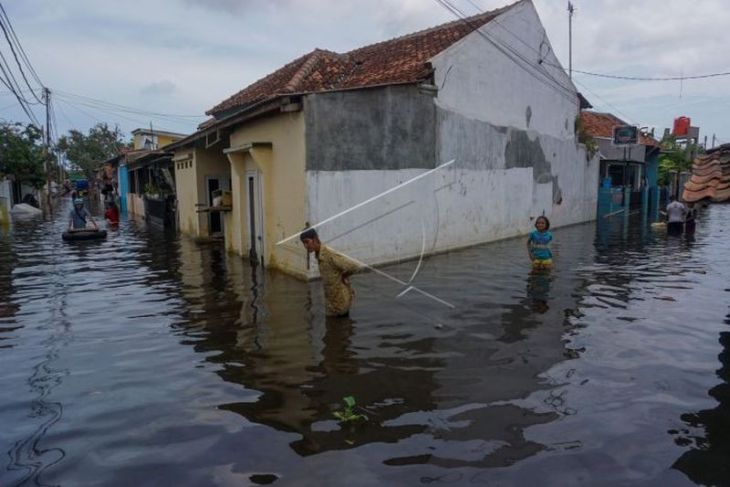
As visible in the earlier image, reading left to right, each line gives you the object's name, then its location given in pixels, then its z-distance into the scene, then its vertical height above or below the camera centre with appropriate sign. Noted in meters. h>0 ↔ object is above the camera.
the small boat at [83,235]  17.39 -1.55
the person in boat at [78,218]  18.25 -1.07
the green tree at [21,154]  32.06 +1.87
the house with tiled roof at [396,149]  10.91 +0.87
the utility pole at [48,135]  40.03 +3.89
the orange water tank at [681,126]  35.81 +3.76
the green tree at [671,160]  35.56 +1.52
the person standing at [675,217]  17.78 -1.09
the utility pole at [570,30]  27.96 +7.91
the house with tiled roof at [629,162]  29.25 +1.20
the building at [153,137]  36.31 +3.20
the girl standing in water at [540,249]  10.23 -1.22
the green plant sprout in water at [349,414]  4.69 -1.98
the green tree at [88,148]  64.44 +4.50
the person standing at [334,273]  7.30 -1.18
